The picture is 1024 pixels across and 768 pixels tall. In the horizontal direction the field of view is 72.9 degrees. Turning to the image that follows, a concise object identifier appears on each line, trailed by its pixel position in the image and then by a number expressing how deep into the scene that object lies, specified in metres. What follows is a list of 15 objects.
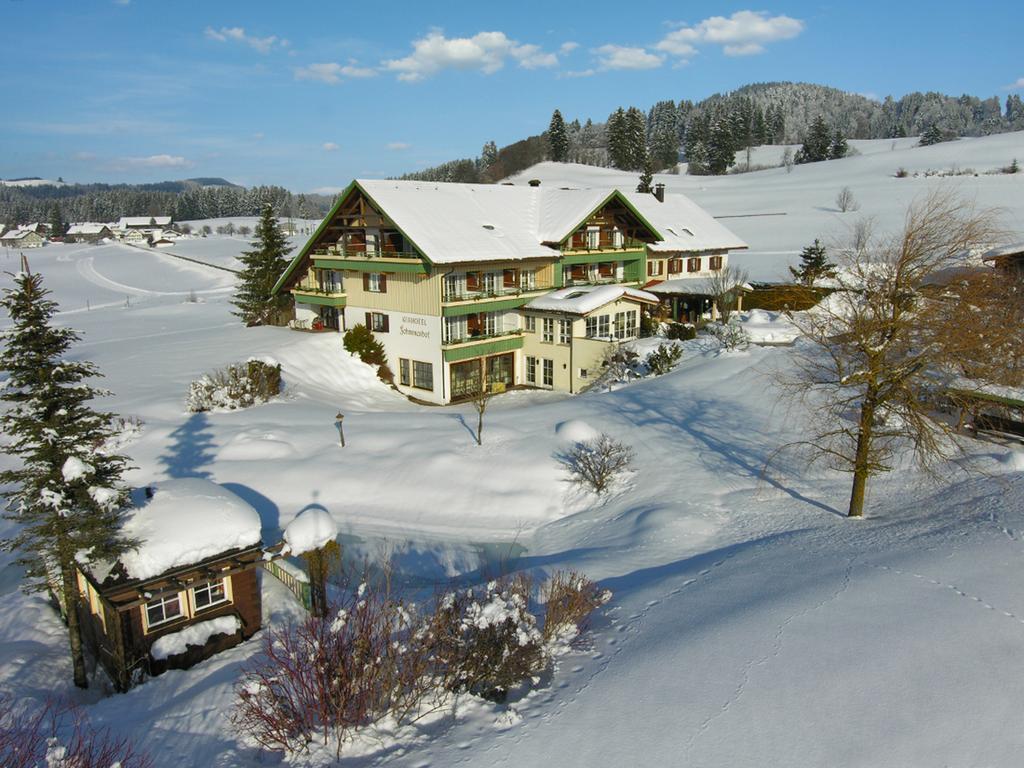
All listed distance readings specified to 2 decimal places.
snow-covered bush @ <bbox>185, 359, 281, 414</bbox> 27.33
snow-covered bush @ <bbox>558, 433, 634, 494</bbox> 21.94
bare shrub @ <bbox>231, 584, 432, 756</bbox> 9.66
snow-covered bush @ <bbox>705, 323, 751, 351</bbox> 34.34
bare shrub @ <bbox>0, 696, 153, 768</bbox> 8.33
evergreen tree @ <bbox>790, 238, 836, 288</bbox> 49.69
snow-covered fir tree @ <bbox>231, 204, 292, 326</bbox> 43.89
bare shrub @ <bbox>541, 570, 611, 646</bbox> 12.39
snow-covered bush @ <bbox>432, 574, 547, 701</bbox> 11.06
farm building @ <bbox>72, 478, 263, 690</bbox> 13.80
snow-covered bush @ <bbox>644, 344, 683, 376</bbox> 32.59
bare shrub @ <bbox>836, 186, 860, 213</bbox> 84.94
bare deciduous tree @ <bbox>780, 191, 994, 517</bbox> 15.02
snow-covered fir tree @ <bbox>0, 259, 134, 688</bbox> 13.38
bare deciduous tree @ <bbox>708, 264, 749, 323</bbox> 40.09
